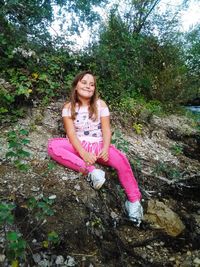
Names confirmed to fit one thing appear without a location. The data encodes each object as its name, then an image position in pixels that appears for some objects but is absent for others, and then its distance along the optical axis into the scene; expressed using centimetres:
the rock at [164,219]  187
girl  195
